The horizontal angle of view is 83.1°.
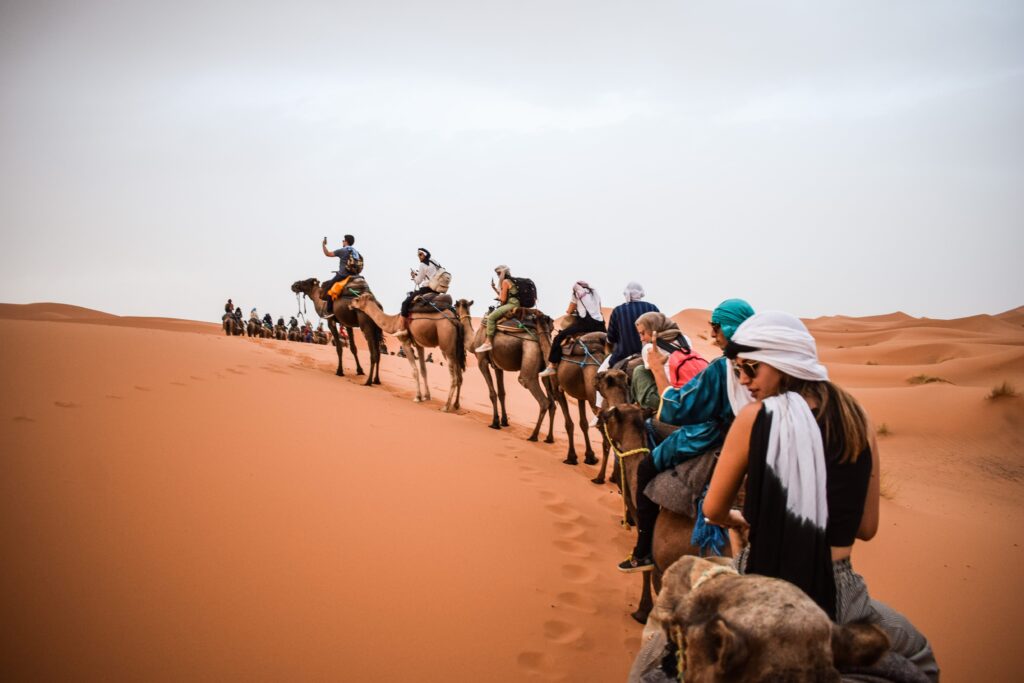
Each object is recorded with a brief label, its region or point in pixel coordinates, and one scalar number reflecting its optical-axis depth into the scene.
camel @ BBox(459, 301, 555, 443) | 9.88
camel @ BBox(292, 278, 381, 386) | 13.62
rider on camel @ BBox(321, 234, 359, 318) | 13.70
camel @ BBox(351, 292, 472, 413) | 11.71
